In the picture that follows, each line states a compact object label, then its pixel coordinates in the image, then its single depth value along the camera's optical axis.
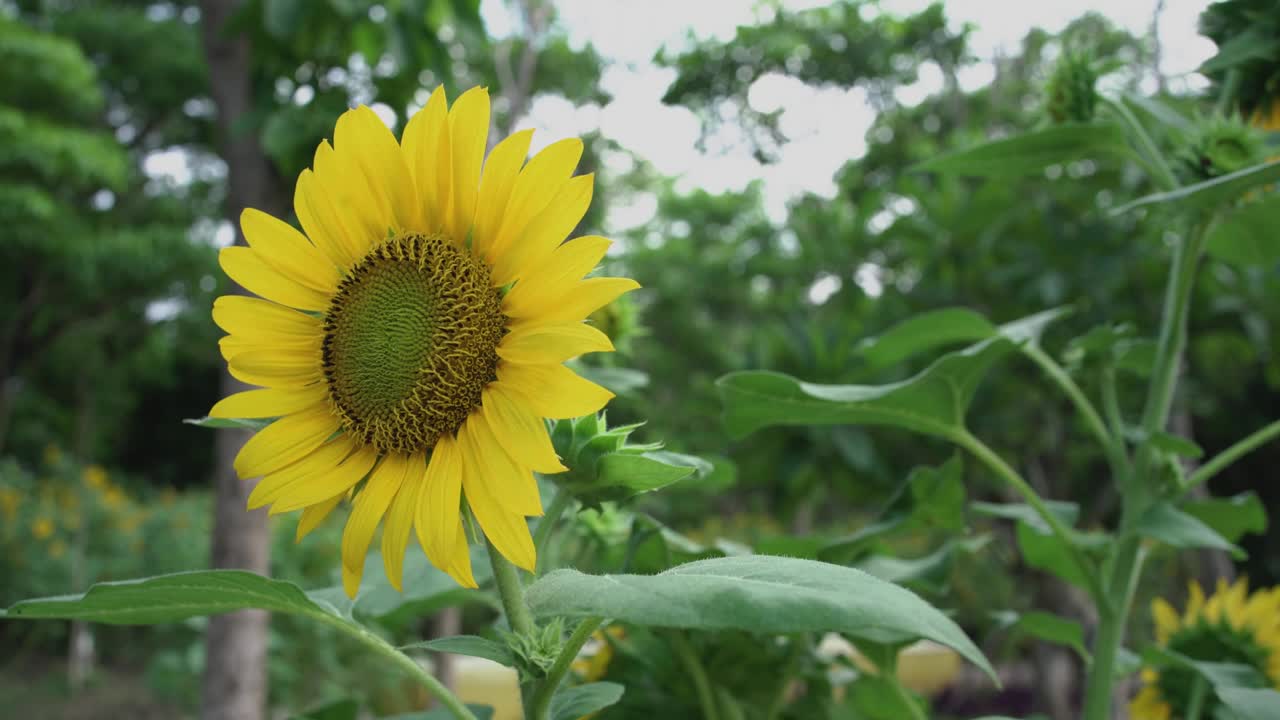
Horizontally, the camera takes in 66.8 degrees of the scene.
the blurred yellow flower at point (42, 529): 5.64
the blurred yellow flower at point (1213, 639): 1.02
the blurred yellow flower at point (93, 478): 5.93
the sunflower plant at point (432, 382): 0.51
